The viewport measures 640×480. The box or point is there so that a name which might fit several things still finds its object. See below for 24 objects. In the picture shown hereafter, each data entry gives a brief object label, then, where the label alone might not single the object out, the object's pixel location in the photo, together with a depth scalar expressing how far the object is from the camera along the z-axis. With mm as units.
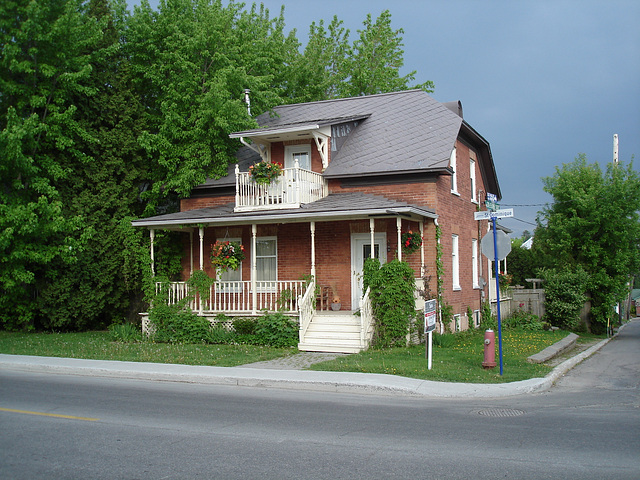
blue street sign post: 12156
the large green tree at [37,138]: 18609
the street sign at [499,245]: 12211
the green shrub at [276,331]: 17203
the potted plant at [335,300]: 18703
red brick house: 17578
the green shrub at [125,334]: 19078
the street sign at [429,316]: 12875
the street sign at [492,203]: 12883
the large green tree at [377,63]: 34281
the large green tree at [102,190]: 21094
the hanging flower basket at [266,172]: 18656
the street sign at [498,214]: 12367
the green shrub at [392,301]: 16141
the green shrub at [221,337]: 17969
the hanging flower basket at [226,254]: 18406
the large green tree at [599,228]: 28516
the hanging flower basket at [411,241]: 17734
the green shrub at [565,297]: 26328
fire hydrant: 12547
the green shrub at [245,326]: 17906
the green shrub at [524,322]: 24558
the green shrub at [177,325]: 18406
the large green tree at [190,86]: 21094
